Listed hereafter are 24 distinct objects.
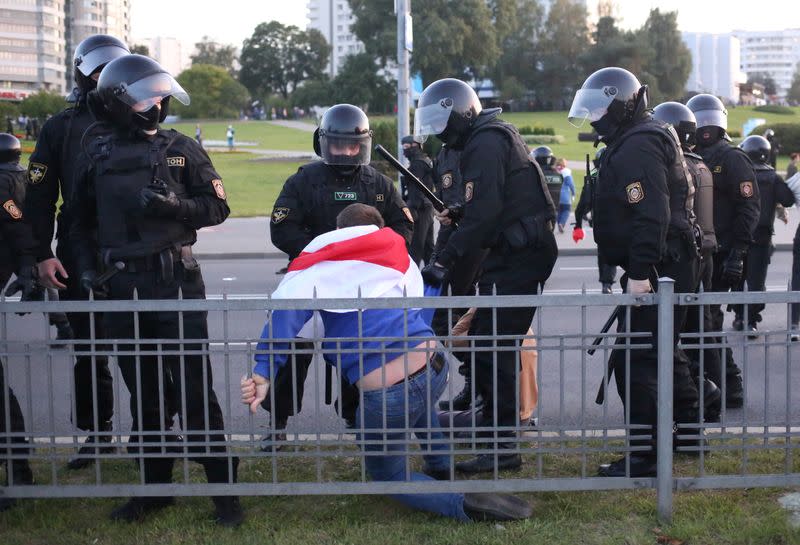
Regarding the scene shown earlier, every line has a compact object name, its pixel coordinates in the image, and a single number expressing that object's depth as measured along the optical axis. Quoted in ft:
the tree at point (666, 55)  294.66
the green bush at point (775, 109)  292.94
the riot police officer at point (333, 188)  19.27
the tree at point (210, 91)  281.33
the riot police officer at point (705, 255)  18.20
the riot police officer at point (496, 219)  16.89
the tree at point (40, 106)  186.39
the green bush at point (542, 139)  177.99
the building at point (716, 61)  516.32
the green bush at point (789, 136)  146.20
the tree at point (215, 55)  440.45
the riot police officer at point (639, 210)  15.58
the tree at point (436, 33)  227.40
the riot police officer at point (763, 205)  28.66
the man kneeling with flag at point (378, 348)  13.50
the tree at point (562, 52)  310.86
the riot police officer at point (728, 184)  23.66
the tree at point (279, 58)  390.62
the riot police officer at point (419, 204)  38.27
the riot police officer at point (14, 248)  15.44
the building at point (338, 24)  577.30
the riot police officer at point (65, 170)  17.15
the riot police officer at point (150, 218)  14.60
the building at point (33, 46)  390.62
